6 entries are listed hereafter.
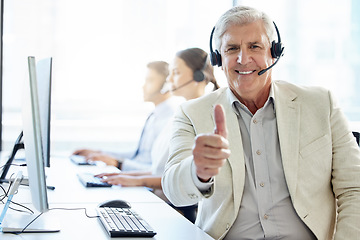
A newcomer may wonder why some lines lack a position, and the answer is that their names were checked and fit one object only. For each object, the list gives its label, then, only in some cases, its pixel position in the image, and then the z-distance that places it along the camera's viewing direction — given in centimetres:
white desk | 136
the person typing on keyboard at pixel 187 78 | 282
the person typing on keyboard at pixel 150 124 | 335
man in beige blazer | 154
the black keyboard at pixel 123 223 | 133
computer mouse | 165
